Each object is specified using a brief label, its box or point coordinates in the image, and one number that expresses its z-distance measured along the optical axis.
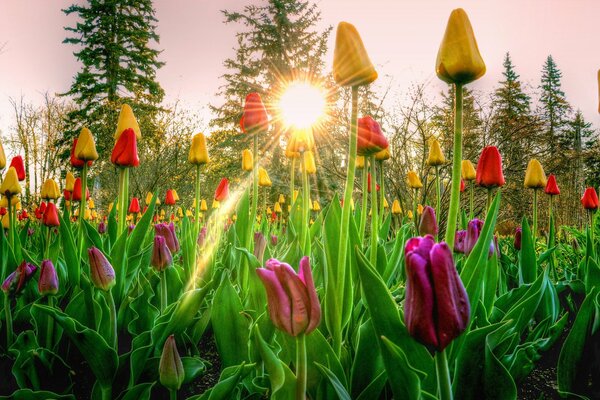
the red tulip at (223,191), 2.65
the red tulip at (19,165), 2.17
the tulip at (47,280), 1.25
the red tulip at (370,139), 1.22
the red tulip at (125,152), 1.49
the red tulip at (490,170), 1.50
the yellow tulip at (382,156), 1.65
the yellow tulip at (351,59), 0.84
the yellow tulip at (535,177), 1.96
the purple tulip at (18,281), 1.31
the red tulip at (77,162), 1.72
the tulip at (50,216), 1.97
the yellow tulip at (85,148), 1.65
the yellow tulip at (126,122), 1.62
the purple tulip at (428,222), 1.60
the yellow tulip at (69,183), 2.33
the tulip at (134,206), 3.83
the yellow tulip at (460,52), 0.78
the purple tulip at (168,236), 1.73
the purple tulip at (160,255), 1.37
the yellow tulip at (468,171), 2.05
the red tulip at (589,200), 2.37
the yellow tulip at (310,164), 2.10
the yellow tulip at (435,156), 1.94
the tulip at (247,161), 2.28
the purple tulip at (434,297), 0.56
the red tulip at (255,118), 1.70
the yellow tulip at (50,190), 2.21
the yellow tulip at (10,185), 1.83
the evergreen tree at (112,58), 18.62
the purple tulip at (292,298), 0.67
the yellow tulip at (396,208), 3.94
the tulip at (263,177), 2.93
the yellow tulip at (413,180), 2.72
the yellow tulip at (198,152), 1.94
